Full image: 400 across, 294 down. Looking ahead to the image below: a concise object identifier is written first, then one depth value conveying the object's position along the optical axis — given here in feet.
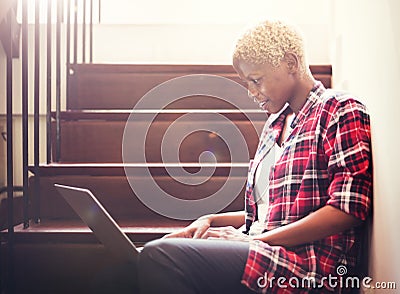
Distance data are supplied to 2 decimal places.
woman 11.06
